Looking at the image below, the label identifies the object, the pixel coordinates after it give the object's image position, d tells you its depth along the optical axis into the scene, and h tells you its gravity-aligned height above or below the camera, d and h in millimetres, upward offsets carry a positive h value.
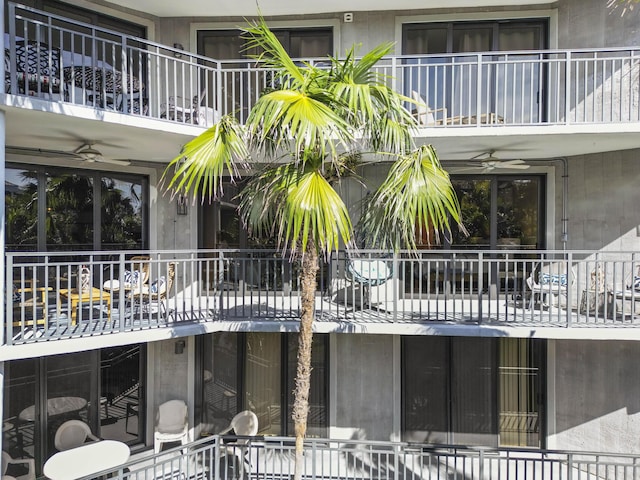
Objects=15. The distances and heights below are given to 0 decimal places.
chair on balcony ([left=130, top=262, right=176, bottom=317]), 6934 -1137
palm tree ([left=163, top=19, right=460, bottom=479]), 3863 +693
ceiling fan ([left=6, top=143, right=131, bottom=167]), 6328 +1177
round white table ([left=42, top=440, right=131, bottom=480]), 5840 -3384
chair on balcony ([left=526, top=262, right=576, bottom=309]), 6004 -849
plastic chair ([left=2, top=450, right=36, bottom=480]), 6489 -3748
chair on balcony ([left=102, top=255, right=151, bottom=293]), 6023 -792
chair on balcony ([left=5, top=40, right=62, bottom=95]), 6089 +2363
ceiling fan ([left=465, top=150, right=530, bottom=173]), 6465 +1081
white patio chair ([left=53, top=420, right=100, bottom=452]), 6750 -3376
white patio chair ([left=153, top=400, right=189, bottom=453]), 7336 -3462
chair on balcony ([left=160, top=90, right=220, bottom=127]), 6438 +1920
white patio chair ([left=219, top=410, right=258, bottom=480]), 7305 -3602
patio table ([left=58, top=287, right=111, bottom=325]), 6327 -1086
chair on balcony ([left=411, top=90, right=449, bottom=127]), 6797 +1888
